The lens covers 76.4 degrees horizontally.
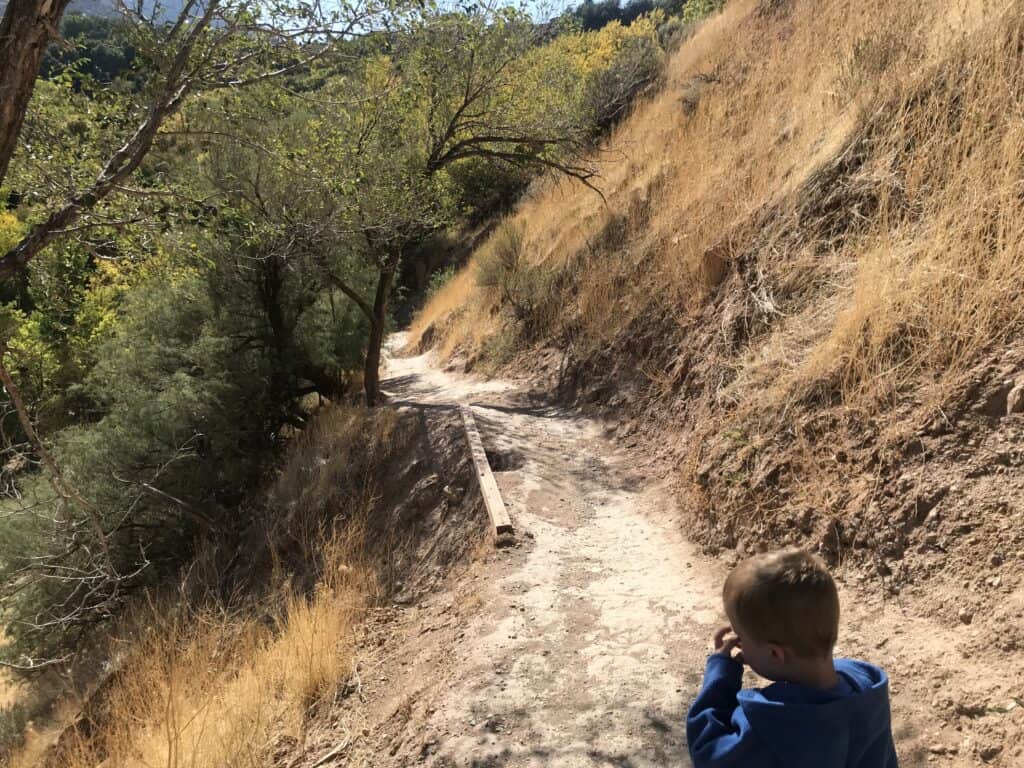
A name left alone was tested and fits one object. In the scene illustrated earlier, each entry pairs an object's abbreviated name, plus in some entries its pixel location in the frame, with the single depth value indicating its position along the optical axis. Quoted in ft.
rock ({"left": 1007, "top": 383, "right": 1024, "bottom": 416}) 10.03
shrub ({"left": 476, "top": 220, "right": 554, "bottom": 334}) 37.83
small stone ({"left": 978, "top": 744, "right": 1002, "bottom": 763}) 7.34
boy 4.56
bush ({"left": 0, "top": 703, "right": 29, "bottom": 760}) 23.03
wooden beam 16.55
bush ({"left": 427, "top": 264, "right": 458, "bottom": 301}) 76.84
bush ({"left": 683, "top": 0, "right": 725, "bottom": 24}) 64.90
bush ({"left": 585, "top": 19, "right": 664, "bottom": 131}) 52.54
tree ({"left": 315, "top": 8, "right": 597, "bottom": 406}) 27.84
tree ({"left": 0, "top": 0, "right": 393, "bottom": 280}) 9.37
